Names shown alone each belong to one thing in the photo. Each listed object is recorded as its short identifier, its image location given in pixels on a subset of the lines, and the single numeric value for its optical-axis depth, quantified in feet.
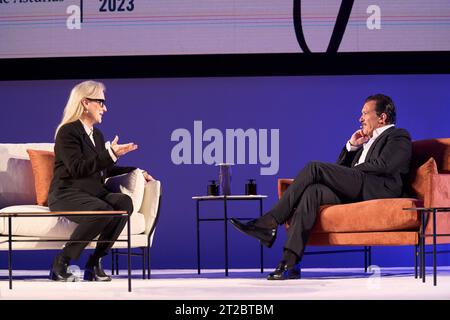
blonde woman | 34.63
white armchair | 35.32
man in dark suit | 34.96
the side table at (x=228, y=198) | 39.42
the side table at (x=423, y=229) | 31.40
